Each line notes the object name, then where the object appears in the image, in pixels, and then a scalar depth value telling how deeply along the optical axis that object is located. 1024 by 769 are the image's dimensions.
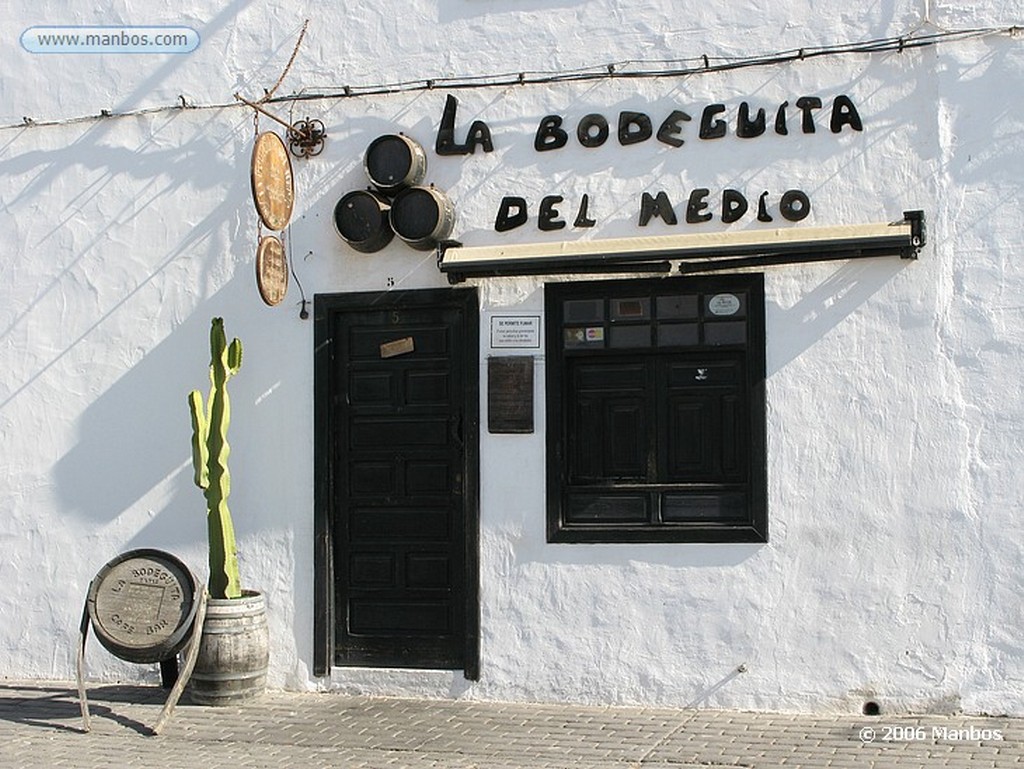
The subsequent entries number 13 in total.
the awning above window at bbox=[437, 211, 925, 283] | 7.95
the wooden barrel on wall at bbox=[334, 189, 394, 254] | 8.76
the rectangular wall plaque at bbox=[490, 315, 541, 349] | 8.63
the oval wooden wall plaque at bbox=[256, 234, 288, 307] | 8.59
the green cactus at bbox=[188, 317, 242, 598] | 8.59
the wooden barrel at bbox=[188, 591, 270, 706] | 8.41
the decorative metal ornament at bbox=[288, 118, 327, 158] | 9.09
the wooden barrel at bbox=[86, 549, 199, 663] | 8.02
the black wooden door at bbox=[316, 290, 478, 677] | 8.75
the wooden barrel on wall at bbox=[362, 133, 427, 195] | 8.72
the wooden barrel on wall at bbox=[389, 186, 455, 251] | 8.61
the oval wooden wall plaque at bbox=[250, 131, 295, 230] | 8.45
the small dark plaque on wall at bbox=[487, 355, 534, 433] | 8.59
